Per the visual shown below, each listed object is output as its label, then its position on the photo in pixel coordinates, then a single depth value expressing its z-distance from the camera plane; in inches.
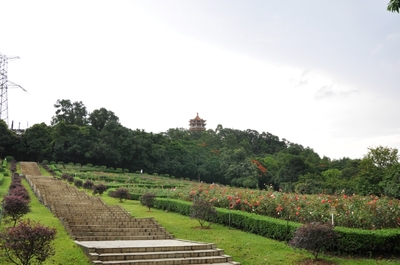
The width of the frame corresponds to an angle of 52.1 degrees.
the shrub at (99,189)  949.2
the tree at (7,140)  2073.1
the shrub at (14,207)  499.5
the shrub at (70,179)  1309.4
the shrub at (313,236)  371.9
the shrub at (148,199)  746.6
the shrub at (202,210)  546.3
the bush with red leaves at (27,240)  301.9
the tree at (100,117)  2576.3
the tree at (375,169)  1329.6
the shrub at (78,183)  1161.4
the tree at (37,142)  2121.2
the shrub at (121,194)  874.1
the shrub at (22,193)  623.7
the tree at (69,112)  2819.9
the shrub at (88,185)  1090.7
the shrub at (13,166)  1580.5
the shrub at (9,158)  2007.6
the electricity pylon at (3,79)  2397.4
